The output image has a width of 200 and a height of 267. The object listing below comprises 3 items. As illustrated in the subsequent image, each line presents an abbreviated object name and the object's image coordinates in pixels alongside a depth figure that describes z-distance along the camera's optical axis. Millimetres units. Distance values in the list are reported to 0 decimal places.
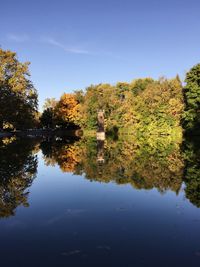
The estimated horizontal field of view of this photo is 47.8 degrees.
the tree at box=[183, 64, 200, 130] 34614
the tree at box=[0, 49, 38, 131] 33457
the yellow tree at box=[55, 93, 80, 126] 55846
